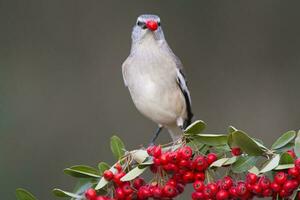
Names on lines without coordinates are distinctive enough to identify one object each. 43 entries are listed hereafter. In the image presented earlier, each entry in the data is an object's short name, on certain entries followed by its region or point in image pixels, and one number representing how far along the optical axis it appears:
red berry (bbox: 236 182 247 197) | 4.16
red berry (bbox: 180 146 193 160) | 4.38
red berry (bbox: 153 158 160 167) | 4.38
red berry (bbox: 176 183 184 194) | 4.49
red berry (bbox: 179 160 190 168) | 4.37
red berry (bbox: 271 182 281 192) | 4.06
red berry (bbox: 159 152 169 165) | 4.37
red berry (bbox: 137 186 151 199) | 4.36
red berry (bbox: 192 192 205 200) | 4.26
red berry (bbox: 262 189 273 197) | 4.11
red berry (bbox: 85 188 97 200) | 4.37
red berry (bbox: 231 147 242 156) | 4.29
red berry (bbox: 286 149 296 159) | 4.13
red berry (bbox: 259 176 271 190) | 4.11
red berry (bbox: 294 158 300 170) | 4.03
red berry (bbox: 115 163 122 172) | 4.45
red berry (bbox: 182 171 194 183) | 4.39
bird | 6.77
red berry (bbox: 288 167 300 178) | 4.03
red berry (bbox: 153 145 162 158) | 4.39
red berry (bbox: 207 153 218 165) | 4.35
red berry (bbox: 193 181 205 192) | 4.28
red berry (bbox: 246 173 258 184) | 4.11
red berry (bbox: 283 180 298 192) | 4.04
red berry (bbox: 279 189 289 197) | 4.05
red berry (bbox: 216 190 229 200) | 4.16
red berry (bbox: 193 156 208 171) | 4.36
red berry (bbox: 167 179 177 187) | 4.44
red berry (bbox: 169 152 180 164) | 4.39
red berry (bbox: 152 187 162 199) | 4.36
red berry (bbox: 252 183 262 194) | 4.09
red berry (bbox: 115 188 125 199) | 4.35
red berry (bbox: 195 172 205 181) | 4.38
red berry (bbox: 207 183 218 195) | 4.20
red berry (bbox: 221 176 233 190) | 4.18
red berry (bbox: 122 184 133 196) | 4.37
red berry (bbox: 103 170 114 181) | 4.37
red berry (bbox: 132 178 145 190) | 4.45
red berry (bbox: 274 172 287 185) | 4.06
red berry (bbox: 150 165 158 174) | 4.49
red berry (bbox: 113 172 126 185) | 4.37
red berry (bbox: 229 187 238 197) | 4.16
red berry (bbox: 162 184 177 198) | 4.38
